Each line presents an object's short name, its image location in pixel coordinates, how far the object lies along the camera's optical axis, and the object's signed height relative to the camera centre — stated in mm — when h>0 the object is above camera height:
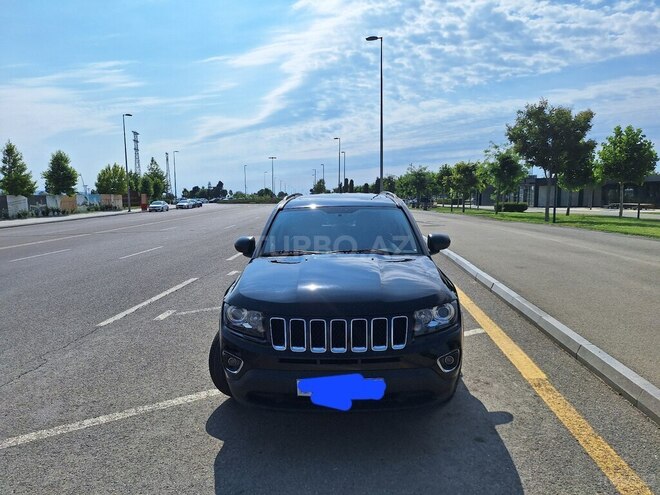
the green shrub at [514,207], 51844 -1942
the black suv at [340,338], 2939 -896
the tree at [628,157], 30422 +1827
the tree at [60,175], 57031 +2064
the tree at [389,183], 72562 +970
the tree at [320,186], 115062 +1069
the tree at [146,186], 85806 +1067
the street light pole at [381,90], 33781 +6770
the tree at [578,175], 32062 +851
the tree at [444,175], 58088 +1624
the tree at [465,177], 49188 +1156
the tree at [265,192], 150825 -340
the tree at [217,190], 165900 +478
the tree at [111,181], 77250 +1773
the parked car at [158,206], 60425 -1708
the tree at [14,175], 49447 +1843
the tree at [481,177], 44491 +1081
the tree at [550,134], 28750 +3118
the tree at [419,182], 65062 +953
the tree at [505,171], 41531 +1476
